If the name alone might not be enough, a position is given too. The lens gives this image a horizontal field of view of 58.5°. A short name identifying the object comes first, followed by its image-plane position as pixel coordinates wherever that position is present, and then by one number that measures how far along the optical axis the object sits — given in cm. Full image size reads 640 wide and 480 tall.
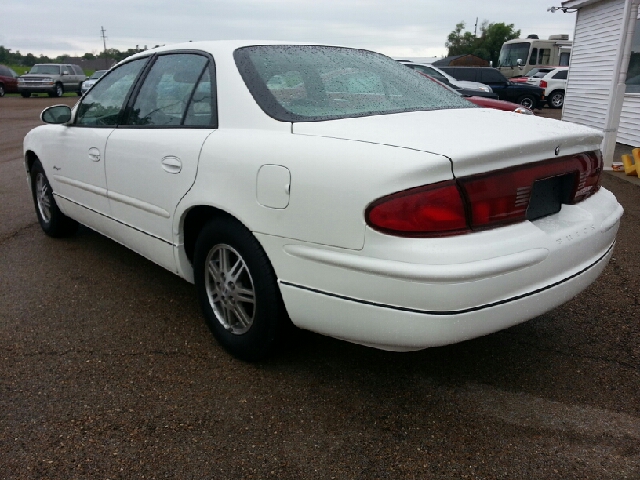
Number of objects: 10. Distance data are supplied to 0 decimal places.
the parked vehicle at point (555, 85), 2186
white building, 879
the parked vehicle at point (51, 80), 2759
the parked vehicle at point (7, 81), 2786
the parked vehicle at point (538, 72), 2484
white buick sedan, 201
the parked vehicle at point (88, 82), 2446
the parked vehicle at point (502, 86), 1808
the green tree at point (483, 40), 7475
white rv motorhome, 2833
